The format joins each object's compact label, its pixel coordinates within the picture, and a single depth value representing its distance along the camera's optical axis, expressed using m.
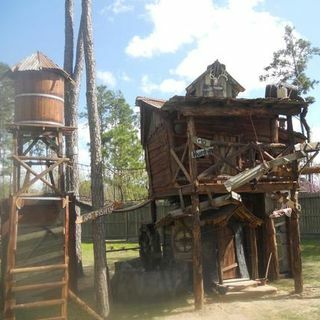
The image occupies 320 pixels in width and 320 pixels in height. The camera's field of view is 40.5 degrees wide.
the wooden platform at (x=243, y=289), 13.28
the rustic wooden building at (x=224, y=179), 12.44
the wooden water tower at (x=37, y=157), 11.95
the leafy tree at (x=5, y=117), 31.44
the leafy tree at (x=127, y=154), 32.44
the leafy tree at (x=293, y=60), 28.83
